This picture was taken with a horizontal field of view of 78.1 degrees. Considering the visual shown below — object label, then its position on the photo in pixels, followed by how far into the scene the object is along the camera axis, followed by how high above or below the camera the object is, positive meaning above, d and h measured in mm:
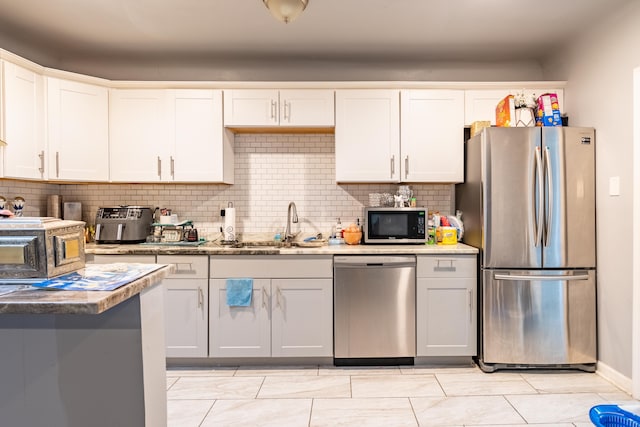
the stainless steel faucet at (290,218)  3480 -88
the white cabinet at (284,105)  3391 +892
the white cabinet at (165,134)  3391 +645
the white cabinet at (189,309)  3104 -789
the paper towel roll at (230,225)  3455 -142
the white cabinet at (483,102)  3426 +926
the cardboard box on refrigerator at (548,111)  3184 +788
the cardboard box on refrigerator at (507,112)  3176 +784
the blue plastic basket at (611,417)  1578 -846
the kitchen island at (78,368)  1487 -604
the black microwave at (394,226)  3320 -147
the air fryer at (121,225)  3367 -136
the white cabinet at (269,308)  3105 -782
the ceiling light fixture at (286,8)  2246 +1164
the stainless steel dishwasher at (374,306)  3092 -766
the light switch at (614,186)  2764 +160
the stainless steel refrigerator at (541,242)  2971 -256
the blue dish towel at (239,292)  3074 -650
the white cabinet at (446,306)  3115 -771
